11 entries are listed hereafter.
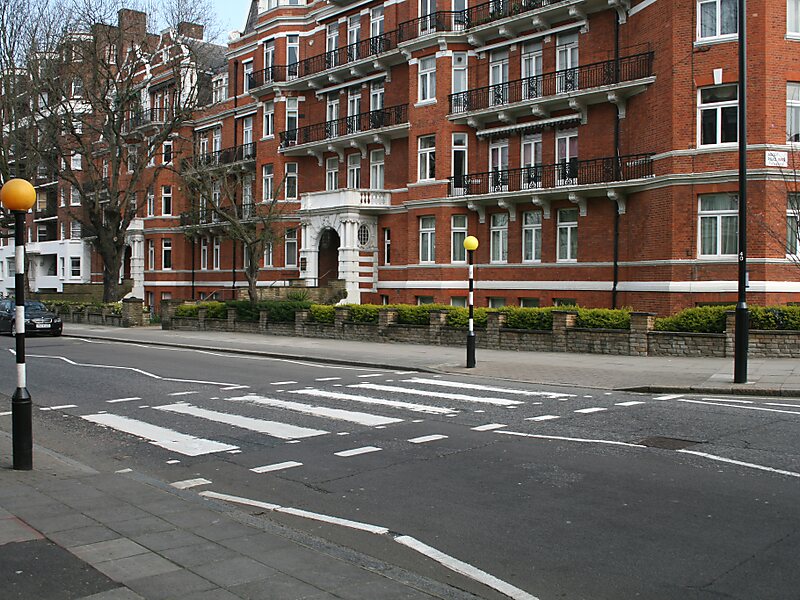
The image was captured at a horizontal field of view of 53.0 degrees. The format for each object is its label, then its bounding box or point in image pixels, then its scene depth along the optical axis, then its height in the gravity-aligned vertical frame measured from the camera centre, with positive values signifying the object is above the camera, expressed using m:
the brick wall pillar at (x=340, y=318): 30.34 -1.30
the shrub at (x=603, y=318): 22.55 -1.04
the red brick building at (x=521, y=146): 25.61 +5.67
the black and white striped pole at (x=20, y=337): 8.70 -0.56
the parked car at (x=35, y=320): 34.66 -1.48
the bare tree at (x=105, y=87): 39.69 +10.19
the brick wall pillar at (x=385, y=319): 28.44 -1.26
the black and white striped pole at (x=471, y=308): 19.78 -0.63
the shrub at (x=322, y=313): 31.18 -1.14
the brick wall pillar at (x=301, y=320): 32.25 -1.45
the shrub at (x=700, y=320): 21.00 -1.03
